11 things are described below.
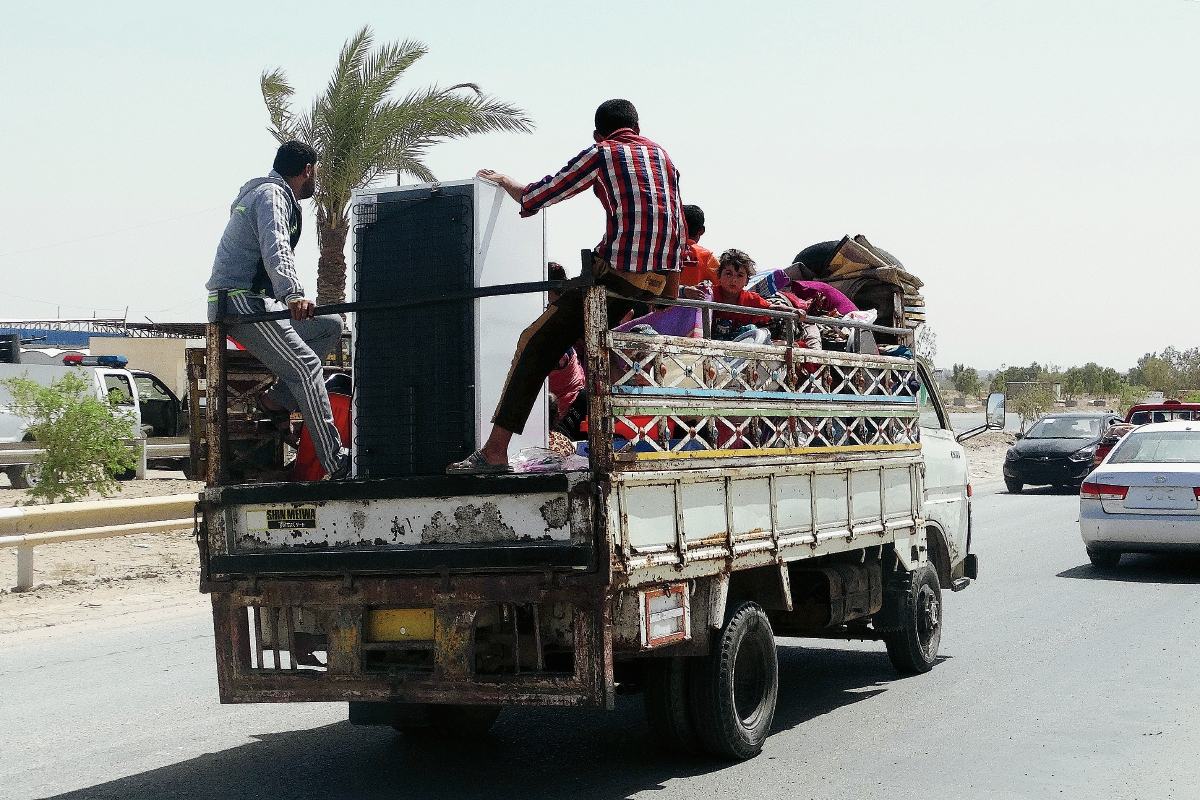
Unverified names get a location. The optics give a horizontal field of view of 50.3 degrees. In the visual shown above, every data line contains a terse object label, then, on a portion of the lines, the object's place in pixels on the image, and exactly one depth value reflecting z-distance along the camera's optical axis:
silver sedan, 12.80
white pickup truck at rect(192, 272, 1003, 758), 4.84
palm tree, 19.19
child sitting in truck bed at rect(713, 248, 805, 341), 7.20
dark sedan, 25.11
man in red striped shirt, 5.32
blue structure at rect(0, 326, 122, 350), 45.62
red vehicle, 22.59
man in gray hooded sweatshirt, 5.90
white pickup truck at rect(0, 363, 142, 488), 20.42
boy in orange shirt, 7.62
